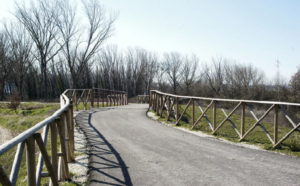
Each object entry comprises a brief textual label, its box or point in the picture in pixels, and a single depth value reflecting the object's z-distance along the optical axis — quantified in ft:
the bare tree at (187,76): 213.91
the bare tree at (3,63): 138.41
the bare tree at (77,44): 112.88
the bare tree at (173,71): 217.77
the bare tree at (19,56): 136.36
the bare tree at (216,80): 192.63
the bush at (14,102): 80.38
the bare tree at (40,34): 115.96
